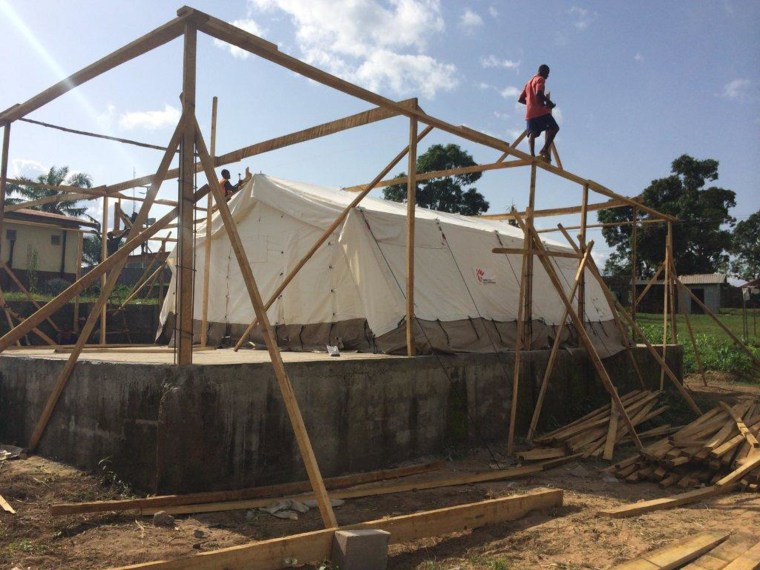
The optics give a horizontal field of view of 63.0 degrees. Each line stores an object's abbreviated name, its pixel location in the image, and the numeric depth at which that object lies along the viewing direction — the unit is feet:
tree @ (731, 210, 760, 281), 161.79
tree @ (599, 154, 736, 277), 121.29
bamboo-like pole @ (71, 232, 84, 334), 44.42
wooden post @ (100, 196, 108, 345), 36.17
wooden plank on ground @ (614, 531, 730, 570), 15.52
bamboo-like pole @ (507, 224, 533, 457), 28.63
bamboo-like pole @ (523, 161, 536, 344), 30.60
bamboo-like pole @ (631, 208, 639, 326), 43.06
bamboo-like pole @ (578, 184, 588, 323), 36.42
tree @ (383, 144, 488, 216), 108.99
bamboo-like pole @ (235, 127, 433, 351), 29.37
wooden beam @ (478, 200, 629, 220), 40.68
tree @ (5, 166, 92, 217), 114.73
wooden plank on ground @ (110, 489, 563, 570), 12.92
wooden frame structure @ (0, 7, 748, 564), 18.17
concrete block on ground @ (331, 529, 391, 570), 14.33
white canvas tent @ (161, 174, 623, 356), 31.14
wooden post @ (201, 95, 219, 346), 32.63
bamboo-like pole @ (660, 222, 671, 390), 44.75
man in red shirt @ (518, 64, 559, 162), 33.83
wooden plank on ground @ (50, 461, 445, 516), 17.38
